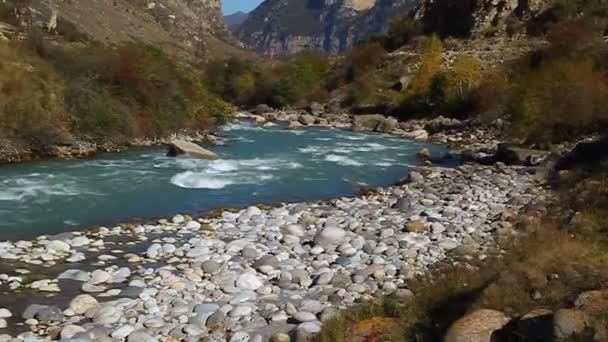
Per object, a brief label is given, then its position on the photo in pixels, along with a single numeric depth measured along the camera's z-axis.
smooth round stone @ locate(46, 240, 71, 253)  10.31
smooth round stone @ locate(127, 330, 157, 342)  6.83
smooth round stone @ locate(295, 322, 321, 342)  6.61
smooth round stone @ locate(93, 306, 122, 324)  7.40
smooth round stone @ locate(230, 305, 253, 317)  7.61
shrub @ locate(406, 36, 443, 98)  41.78
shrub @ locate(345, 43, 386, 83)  56.12
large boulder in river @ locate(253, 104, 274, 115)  48.22
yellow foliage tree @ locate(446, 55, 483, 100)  38.78
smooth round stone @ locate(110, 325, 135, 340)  6.98
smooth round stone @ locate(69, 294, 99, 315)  7.71
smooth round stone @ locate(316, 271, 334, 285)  8.89
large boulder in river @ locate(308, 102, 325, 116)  46.16
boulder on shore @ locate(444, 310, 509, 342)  5.42
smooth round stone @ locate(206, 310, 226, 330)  7.32
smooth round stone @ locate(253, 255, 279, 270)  9.62
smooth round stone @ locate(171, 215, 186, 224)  12.83
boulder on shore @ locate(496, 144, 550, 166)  19.89
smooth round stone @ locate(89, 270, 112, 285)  8.85
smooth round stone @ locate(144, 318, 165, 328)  7.31
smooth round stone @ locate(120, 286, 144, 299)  8.32
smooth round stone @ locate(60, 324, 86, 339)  6.94
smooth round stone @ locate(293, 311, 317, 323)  7.30
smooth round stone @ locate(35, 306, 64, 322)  7.42
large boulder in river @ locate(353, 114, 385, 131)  35.97
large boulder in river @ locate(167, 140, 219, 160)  21.77
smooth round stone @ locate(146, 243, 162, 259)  10.20
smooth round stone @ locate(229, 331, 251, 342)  6.86
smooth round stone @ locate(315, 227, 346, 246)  10.91
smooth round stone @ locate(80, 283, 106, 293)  8.51
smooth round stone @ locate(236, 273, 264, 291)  8.73
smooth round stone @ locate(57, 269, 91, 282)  8.95
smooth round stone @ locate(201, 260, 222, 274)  9.39
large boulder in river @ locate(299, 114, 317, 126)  38.34
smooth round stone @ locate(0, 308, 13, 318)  7.53
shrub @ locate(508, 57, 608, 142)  22.89
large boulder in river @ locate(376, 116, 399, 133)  35.28
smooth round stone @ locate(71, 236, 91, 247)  10.74
